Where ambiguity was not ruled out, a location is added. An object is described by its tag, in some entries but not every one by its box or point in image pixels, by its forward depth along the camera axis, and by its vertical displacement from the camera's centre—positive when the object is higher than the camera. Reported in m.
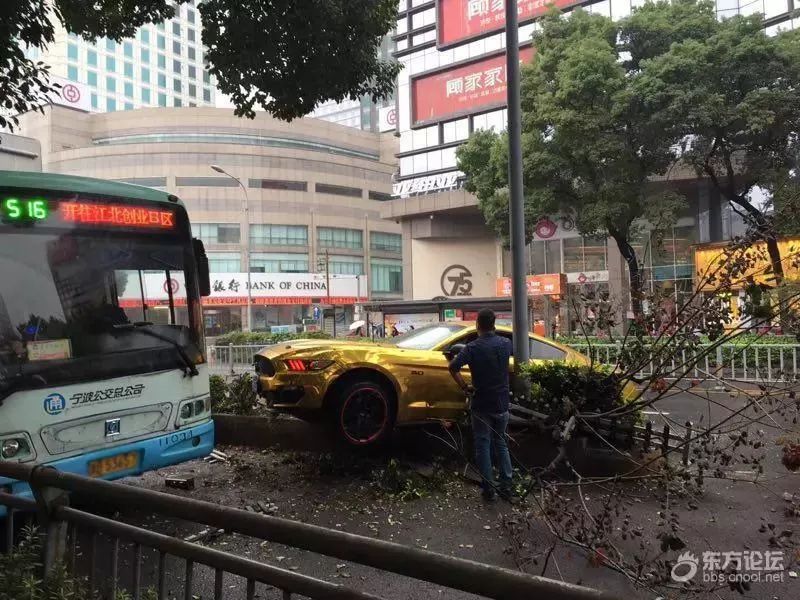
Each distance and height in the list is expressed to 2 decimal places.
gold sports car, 6.20 -0.86
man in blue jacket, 5.40 -0.91
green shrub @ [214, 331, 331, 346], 20.06 -1.09
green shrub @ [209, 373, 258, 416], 8.12 -1.26
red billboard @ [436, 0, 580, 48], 33.38 +16.64
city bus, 4.34 -0.16
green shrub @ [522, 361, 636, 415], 5.66 -0.90
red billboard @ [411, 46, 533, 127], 33.75 +12.68
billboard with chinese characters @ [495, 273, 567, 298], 27.31 +0.73
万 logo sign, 36.91 +1.33
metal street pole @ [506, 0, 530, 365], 6.91 +1.48
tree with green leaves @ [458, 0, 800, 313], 16.45 +5.41
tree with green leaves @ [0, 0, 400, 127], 5.84 +2.71
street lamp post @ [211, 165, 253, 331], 57.17 +7.92
